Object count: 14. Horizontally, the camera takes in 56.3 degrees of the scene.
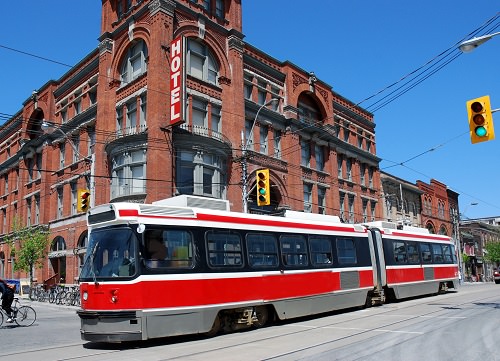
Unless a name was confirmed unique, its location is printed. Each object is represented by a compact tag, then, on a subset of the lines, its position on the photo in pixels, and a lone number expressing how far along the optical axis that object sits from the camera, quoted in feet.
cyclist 48.20
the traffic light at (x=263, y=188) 71.49
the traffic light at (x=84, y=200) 70.44
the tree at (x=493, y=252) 232.32
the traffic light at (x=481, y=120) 40.60
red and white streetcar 33.53
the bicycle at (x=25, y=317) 51.13
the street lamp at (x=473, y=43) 39.86
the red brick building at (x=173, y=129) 84.58
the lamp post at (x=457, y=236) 184.37
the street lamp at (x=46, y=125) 73.16
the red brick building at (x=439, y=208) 191.01
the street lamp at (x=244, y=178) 74.00
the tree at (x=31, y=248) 102.27
